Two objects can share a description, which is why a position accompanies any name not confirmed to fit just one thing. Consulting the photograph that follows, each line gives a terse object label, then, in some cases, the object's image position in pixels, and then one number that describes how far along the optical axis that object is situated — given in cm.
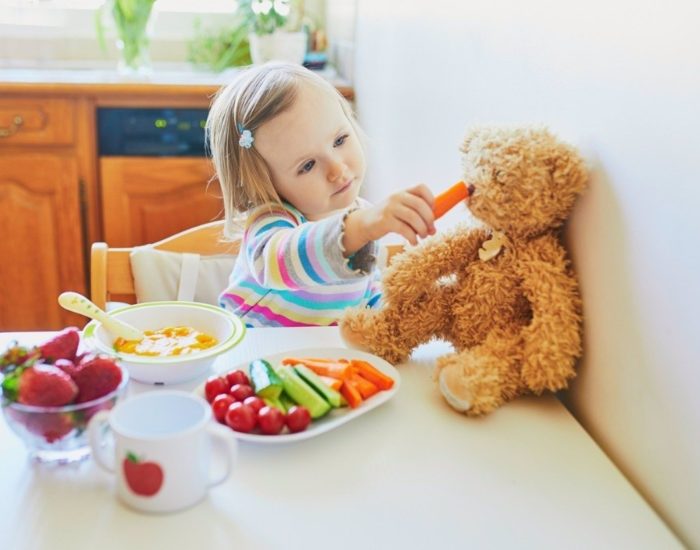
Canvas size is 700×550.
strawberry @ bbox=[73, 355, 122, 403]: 63
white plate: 65
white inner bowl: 75
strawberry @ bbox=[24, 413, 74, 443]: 61
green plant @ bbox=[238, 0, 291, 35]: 222
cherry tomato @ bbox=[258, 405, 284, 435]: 66
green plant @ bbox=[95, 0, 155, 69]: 218
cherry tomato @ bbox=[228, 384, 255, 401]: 70
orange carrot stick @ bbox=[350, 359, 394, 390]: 75
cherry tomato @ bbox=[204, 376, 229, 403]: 71
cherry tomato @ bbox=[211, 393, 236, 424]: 68
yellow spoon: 78
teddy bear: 70
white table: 55
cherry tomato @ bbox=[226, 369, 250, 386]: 73
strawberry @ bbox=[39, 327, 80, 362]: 67
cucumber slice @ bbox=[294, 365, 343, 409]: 71
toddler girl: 88
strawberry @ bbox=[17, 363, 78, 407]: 61
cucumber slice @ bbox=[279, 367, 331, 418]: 69
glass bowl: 61
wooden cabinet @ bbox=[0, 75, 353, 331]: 197
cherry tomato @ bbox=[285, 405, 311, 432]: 67
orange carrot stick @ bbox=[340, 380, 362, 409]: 72
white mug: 56
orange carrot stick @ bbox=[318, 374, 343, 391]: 73
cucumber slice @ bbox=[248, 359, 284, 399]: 71
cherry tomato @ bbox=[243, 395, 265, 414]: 68
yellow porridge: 79
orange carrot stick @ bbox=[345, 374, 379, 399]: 74
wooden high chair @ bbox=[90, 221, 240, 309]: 113
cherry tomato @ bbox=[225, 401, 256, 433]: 66
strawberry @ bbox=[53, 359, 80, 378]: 64
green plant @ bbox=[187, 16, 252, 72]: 236
